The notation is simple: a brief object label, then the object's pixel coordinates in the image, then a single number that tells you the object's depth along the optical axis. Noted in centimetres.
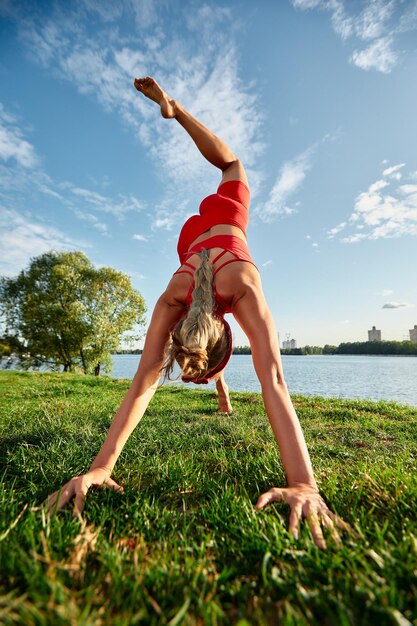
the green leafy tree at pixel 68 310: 2561
